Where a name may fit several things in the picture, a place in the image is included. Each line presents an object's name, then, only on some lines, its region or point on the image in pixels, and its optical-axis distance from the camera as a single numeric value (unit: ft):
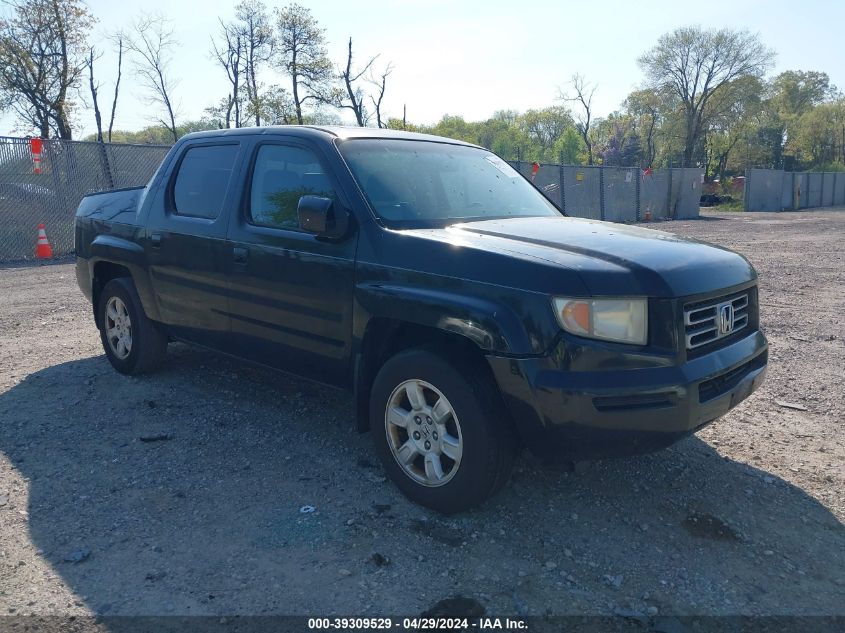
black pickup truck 9.57
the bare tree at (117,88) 133.46
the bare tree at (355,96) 134.82
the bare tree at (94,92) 112.72
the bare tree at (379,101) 135.95
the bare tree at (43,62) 94.32
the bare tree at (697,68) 197.26
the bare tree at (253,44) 135.74
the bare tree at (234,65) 139.54
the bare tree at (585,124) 206.69
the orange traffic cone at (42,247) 45.14
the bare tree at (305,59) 132.87
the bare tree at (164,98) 135.13
